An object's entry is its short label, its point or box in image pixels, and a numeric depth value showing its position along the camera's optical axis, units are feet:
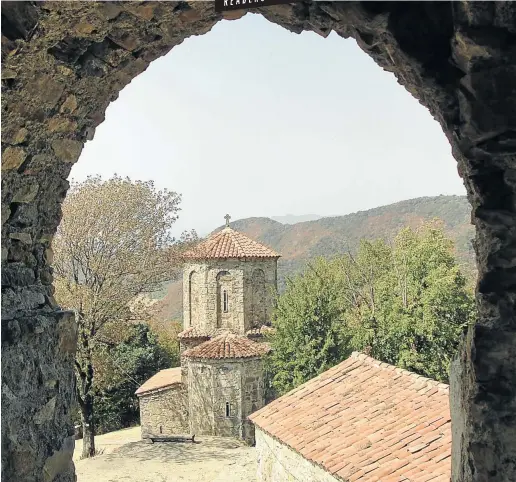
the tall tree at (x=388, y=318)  54.95
